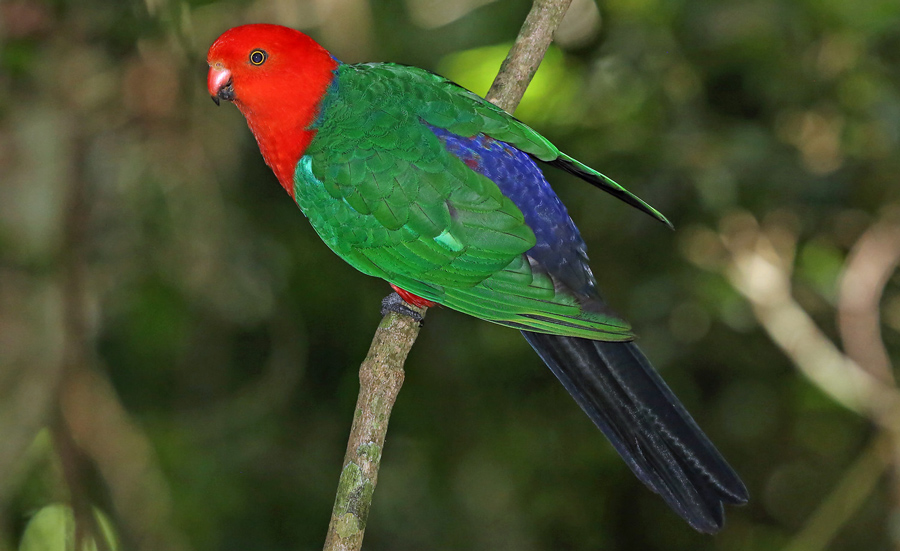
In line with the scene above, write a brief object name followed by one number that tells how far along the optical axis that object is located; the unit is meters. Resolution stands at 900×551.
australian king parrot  4.73
